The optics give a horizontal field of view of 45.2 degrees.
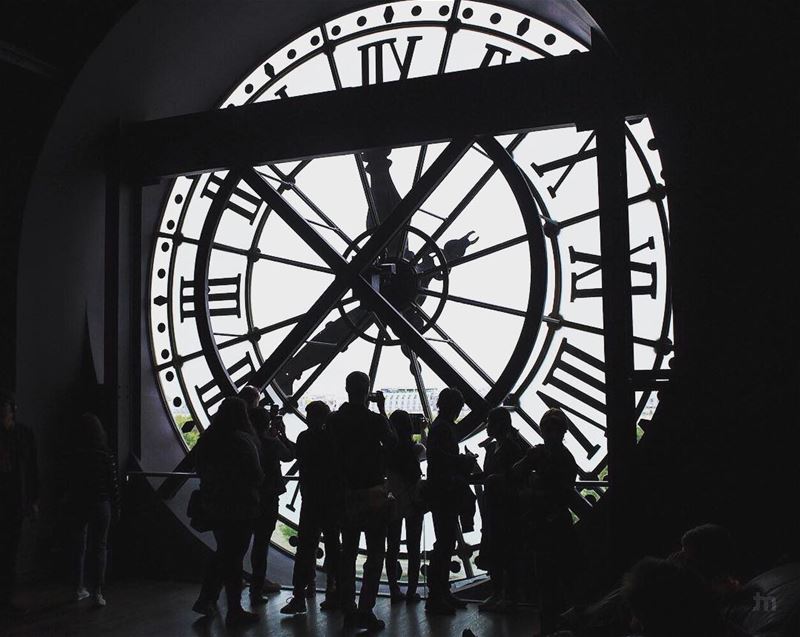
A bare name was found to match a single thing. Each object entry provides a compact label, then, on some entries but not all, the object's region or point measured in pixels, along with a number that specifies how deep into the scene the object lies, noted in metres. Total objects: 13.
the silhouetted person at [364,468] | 4.05
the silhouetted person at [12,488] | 4.63
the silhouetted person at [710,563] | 2.63
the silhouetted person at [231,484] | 4.32
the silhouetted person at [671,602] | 1.80
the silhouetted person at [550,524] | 3.86
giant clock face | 5.29
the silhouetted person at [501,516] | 4.42
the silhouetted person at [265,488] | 4.78
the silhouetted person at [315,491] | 4.55
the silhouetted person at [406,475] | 4.52
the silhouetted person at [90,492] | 4.81
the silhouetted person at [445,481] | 4.49
